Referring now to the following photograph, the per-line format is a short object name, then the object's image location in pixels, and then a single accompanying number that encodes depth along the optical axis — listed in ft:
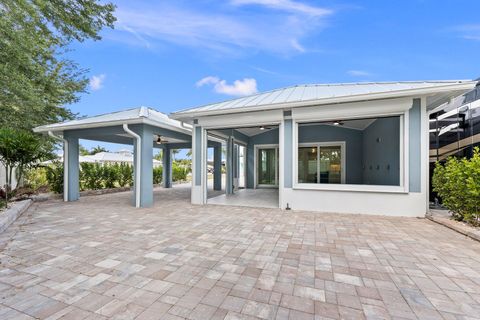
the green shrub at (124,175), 36.88
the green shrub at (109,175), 33.86
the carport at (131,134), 22.06
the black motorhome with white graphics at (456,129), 19.86
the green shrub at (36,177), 30.96
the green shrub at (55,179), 27.58
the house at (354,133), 16.92
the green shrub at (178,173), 52.92
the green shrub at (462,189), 13.69
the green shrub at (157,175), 45.57
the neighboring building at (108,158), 53.95
